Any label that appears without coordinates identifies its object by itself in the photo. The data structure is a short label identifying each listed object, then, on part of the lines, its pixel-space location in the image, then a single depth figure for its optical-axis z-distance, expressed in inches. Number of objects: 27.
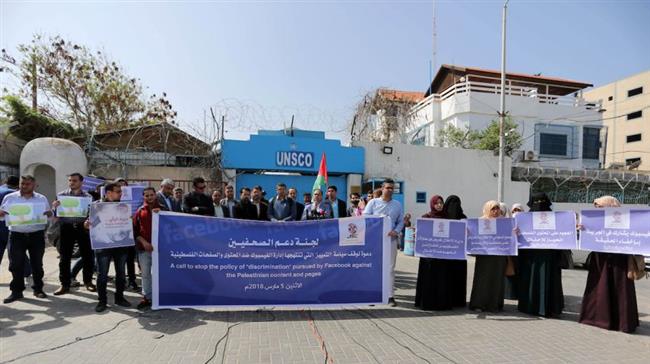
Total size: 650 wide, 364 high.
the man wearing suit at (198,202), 244.4
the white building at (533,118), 924.0
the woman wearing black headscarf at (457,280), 224.8
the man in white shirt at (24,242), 221.8
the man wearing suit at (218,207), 278.1
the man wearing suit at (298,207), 290.1
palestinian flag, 367.2
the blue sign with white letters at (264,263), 198.7
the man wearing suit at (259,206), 286.4
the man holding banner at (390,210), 226.4
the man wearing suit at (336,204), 304.8
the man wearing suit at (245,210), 278.7
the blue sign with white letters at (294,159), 540.1
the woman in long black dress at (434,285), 220.1
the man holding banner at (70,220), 235.9
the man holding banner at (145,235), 206.7
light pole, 581.8
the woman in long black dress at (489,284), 218.9
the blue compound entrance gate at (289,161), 524.7
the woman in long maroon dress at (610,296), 190.2
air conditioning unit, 746.2
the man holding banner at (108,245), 205.3
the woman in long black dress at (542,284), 212.8
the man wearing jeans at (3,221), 243.9
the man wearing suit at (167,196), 242.7
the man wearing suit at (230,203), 281.4
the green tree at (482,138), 780.6
